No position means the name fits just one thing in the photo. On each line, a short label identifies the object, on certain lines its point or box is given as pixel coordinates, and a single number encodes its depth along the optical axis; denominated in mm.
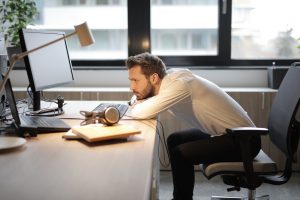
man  2137
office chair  2006
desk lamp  1560
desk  1080
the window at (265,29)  3645
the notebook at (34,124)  1834
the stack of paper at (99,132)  1644
